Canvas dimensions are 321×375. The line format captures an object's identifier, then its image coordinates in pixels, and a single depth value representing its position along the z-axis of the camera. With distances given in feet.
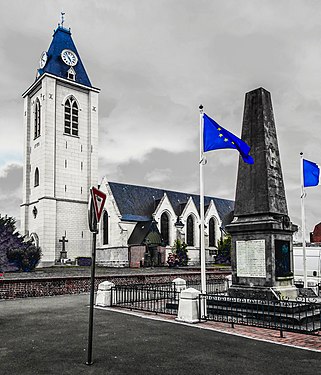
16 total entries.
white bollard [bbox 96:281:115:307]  50.98
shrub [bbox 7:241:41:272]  115.03
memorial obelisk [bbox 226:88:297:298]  43.75
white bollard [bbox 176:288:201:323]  39.50
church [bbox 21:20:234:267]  164.55
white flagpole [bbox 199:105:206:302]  42.83
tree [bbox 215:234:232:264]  193.98
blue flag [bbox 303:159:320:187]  61.57
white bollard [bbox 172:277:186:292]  60.95
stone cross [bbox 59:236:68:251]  163.49
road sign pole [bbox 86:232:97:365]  24.14
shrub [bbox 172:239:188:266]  175.07
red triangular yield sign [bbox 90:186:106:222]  24.22
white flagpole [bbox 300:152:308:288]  56.90
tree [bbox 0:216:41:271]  114.62
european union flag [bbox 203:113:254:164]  41.70
